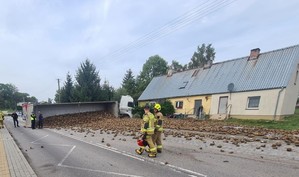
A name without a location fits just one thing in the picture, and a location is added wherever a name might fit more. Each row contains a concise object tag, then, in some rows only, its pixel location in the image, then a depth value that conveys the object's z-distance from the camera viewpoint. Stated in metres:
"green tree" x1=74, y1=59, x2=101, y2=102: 31.98
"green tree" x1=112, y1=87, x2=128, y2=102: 46.56
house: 17.17
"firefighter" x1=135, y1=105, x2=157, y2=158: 6.26
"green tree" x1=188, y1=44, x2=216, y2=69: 49.99
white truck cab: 22.61
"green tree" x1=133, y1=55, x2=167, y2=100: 51.69
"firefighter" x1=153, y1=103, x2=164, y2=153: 6.63
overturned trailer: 18.76
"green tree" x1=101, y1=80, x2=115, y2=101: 33.52
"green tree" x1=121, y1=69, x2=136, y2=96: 44.74
